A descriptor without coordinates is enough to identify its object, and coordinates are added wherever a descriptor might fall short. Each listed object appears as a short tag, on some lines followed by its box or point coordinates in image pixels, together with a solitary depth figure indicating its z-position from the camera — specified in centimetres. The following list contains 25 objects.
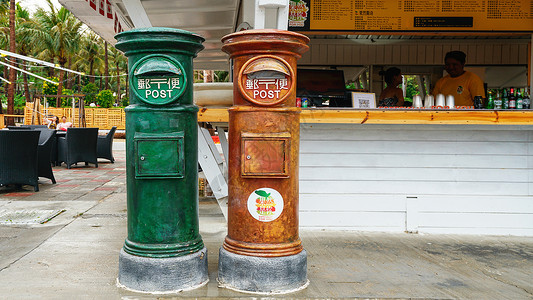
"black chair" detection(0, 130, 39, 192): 710
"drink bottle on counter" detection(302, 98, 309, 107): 510
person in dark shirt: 664
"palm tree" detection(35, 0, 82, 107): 4388
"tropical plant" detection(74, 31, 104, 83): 5116
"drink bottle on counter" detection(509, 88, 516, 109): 523
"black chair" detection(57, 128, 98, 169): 1073
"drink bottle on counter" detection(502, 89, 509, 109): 530
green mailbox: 316
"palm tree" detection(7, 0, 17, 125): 2759
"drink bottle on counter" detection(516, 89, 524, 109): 520
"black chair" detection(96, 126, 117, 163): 1238
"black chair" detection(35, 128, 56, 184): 802
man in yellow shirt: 568
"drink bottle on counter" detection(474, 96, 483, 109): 525
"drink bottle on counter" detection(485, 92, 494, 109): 567
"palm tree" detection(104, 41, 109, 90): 4997
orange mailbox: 325
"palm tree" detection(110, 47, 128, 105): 5796
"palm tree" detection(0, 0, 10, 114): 3796
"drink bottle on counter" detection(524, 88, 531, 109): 522
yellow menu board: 634
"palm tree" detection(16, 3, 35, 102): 4466
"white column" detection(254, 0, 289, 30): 456
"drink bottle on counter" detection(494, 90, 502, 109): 520
